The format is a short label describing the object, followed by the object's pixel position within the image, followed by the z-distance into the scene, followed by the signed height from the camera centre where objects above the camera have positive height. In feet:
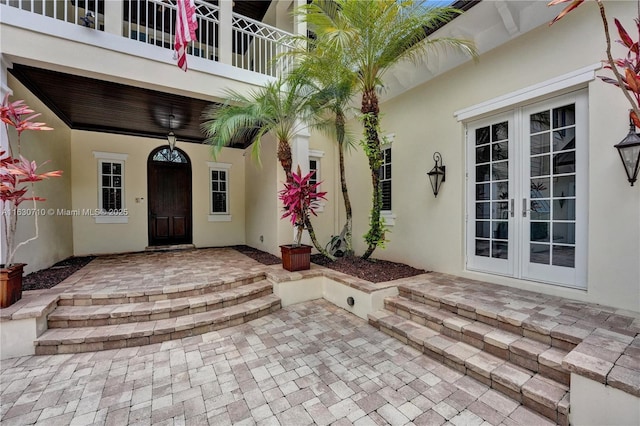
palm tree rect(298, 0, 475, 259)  11.97 +7.97
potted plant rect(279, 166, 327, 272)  14.90 +0.00
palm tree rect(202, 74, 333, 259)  14.37 +5.41
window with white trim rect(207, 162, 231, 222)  25.57 +1.75
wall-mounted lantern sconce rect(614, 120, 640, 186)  8.81 +1.82
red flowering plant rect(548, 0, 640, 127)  4.26 +2.22
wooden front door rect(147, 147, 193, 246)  23.73 +1.24
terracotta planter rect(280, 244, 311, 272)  15.24 -2.67
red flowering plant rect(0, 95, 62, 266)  9.51 +1.42
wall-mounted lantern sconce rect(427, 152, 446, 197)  14.76 +1.90
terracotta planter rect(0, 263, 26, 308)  9.61 -2.64
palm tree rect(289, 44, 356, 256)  13.56 +6.78
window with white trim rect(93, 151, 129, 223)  21.42 +1.84
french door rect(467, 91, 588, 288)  10.71 +0.73
